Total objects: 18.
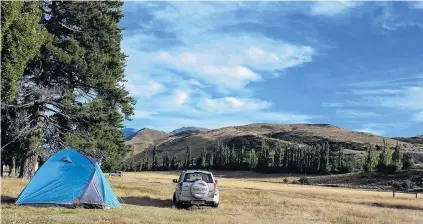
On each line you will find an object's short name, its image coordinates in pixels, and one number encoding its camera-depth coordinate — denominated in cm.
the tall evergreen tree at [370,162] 14525
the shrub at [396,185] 10060
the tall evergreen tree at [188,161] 19438
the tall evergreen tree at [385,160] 13162
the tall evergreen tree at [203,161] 19150
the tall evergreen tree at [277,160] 16888
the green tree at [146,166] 19762
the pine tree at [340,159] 15360
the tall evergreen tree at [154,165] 19525
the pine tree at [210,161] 19088
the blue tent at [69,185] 1912
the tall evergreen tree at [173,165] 19388
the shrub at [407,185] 9921
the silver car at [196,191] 2172
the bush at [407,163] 13366
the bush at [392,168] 12531
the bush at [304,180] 12309
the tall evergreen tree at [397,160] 12685
